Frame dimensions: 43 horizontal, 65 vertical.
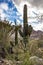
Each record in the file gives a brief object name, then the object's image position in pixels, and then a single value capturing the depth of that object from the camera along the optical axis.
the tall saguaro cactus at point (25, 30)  5.47
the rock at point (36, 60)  3.82
